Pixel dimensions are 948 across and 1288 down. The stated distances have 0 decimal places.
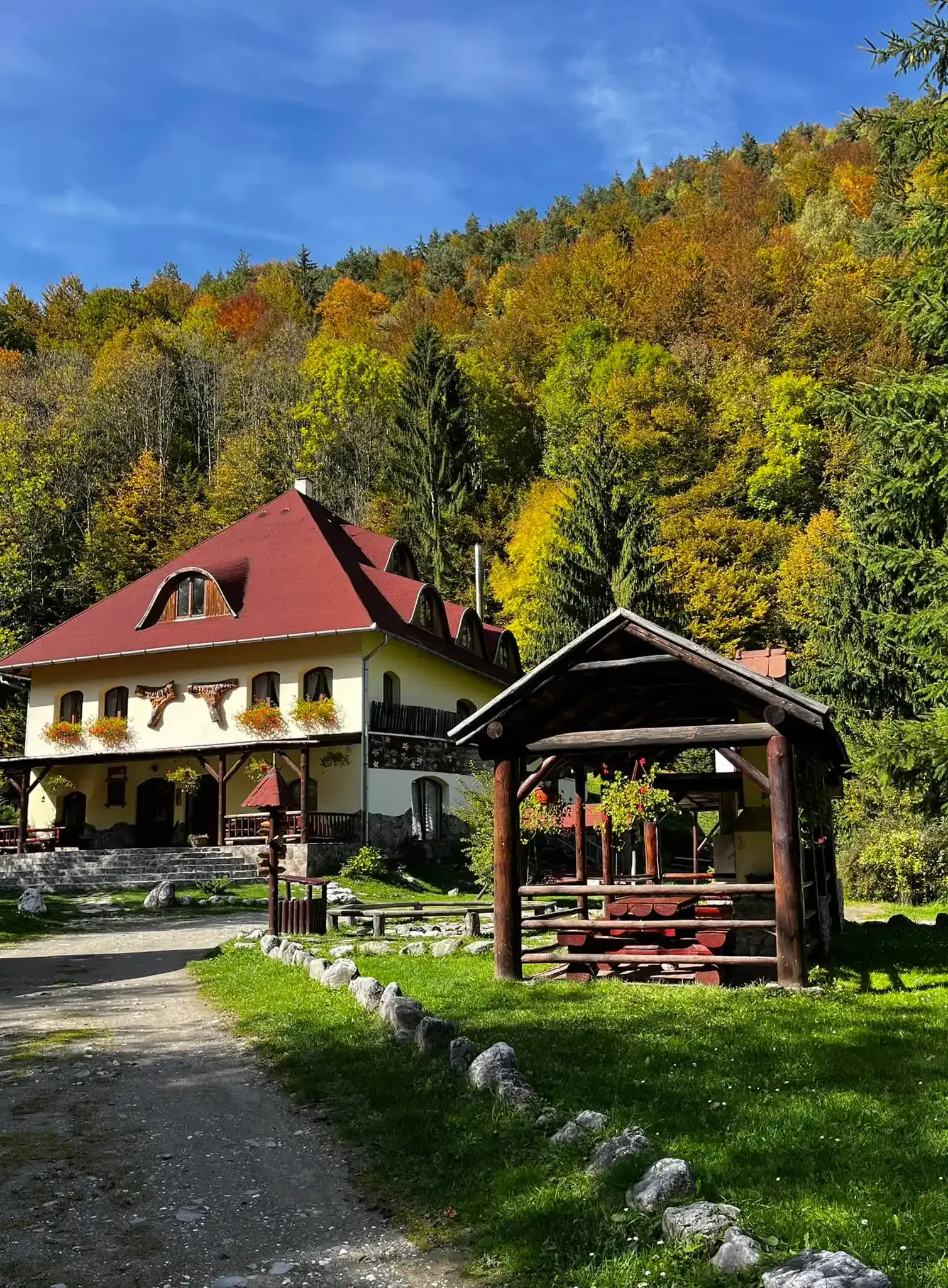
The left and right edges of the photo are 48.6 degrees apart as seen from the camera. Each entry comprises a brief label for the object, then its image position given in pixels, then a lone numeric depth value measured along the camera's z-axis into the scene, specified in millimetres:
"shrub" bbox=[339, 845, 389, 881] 26578
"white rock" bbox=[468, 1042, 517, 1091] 6426
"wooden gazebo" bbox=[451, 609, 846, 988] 10219
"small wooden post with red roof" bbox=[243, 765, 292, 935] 15938
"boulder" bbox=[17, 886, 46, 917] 19891
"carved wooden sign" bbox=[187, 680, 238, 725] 32125
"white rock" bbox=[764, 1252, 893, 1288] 3416
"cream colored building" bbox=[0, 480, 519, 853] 30406
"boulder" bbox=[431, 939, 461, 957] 14242
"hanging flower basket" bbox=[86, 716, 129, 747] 33156
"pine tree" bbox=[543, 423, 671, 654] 35250
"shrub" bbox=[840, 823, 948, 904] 23312
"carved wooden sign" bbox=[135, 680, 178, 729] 32750
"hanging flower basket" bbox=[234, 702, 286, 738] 31031
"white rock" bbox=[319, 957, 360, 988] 10680
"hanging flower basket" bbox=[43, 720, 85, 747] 33844
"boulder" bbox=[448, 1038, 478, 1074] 6928
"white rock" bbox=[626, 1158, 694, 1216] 4352
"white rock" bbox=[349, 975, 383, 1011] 9305
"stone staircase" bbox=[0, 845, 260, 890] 25922
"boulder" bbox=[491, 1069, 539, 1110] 6016
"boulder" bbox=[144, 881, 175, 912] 21859
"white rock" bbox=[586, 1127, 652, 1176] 4789
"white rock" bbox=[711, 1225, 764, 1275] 3793
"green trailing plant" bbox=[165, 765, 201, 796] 31250
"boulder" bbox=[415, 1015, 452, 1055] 7457
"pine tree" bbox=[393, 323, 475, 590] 50438
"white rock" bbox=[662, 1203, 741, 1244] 4016
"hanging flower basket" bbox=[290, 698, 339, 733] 30391
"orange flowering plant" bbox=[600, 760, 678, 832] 12445
